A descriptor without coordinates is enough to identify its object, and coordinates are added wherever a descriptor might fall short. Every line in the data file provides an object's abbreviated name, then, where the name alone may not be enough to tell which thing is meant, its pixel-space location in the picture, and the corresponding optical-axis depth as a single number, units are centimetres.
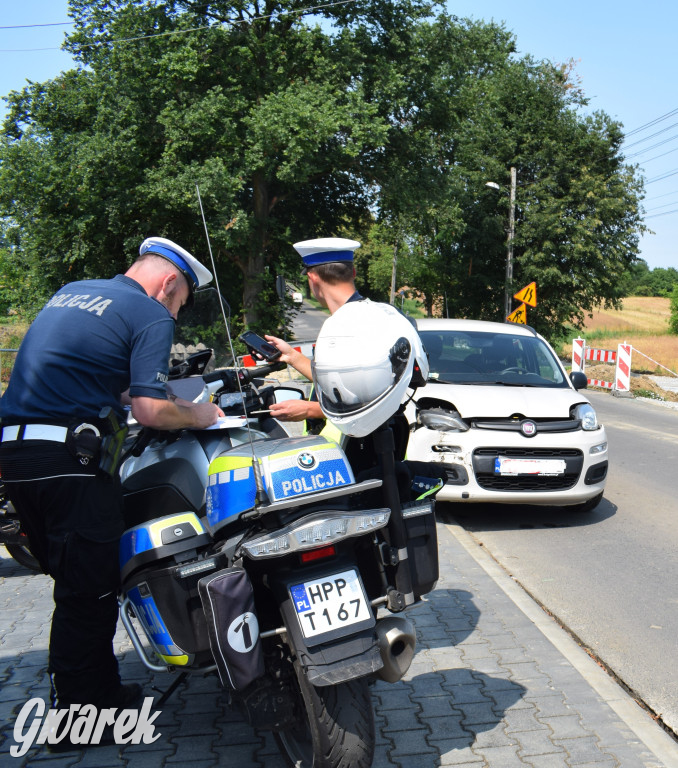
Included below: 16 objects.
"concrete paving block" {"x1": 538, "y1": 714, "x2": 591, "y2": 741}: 339
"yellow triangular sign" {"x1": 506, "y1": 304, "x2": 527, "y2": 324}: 2956
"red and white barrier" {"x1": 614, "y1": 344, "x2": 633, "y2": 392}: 2145
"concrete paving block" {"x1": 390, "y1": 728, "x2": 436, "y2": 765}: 326
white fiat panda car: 706
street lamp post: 3453
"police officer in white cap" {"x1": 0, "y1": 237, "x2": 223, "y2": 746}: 313
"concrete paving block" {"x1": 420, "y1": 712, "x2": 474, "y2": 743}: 341
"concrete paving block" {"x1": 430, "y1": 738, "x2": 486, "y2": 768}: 320
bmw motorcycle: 263
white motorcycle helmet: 287
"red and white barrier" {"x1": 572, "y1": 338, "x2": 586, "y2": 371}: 2494
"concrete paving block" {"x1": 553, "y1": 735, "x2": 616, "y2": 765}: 320
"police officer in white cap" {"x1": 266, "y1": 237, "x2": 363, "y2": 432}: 365
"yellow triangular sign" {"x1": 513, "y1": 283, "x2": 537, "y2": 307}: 2884
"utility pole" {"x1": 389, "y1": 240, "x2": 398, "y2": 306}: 5640
